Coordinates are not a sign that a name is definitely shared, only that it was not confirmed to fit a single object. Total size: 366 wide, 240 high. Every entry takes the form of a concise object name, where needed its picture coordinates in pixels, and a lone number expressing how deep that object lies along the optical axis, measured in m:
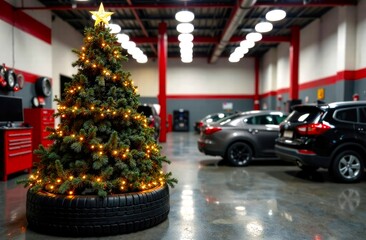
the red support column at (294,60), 15.66
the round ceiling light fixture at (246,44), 13.56
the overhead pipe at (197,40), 17.11
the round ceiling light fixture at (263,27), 10.56
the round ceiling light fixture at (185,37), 11.89
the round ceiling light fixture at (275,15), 9.02
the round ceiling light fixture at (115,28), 10.46
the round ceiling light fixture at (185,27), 10.52
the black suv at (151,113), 11.52
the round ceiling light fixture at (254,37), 12.22
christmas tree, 3.61
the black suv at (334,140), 6.15
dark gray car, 8.26
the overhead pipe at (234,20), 9.83
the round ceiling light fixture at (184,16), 9.20
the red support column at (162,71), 15.36
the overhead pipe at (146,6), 11.21
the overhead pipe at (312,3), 10.82
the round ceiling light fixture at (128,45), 13.44
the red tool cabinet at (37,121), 8.73
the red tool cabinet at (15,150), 6.67
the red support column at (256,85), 24.61
